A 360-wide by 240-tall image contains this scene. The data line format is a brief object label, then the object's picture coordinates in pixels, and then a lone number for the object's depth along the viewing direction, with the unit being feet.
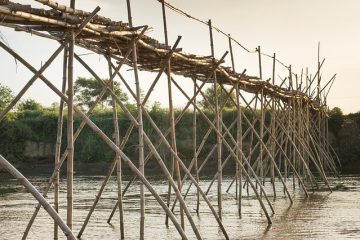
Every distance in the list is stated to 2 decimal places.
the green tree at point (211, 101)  157.07
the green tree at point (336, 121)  132.46
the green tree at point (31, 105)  199.93
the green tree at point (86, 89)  241.55
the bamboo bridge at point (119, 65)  26.91
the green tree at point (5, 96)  162.49
